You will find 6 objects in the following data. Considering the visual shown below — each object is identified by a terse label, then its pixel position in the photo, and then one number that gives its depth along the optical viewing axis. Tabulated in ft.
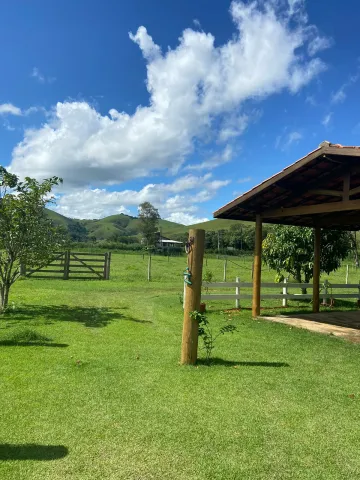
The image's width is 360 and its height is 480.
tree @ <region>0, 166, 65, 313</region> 30.14
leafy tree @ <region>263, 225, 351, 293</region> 45.55
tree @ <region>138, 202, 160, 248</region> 258.78
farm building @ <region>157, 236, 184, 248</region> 333.21
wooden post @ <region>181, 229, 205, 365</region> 17.92
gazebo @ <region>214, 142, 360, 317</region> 23.84
